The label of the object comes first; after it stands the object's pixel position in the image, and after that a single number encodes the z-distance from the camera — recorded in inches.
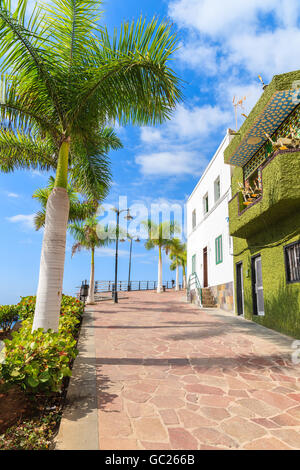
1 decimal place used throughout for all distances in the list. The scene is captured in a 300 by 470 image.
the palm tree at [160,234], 1051.3
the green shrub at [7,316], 409.1
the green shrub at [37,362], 123.3
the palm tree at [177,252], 1182.0
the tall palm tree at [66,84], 192.5
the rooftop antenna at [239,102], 441.0
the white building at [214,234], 511.8
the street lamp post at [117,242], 691.4
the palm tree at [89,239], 647.8
